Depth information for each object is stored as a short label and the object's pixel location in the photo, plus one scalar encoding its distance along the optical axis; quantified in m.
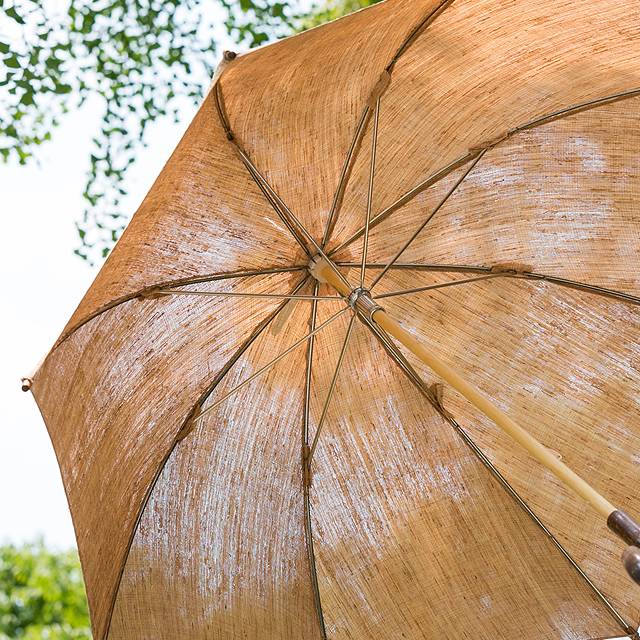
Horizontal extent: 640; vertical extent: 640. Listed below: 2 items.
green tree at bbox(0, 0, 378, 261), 4.19
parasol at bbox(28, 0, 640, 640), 1.94
